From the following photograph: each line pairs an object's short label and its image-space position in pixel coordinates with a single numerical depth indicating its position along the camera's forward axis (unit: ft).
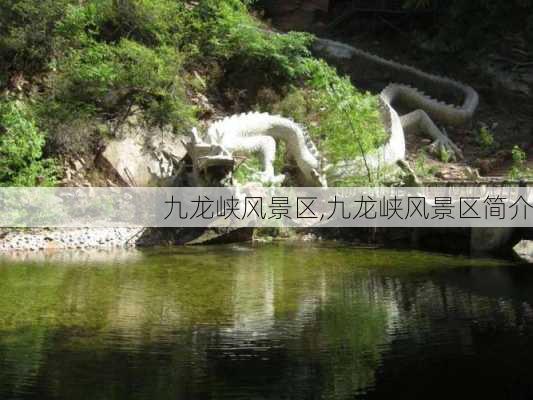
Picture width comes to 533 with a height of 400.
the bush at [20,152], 37.96
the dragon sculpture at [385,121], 45.03
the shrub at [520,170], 42.60
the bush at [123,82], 45.19
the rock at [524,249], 36.06
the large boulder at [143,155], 43.50
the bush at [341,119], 46.68
